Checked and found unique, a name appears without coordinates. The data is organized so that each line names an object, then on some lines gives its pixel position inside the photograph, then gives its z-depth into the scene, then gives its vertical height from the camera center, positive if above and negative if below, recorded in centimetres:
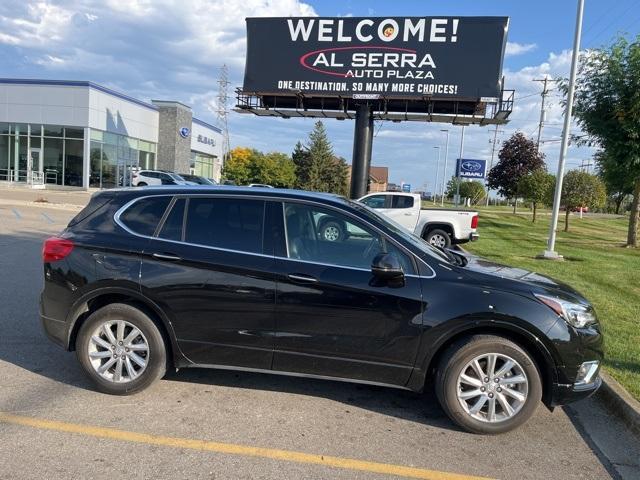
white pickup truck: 1463 -76
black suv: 381 -92
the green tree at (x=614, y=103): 1510 +311
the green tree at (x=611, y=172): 1686 +120
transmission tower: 9112 +1151
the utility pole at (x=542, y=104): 4866 +943
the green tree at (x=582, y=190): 2557 +67
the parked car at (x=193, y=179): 3301 -26
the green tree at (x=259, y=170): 6072 +106
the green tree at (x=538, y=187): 2905 +76
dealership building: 3572 +225
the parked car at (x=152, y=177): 3165 -35
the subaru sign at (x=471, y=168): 3034 +160
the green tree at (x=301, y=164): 7598 +286
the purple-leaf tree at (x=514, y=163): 3681 +260
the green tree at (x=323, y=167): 7581 +266
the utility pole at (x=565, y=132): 1360 +191
